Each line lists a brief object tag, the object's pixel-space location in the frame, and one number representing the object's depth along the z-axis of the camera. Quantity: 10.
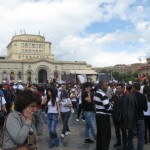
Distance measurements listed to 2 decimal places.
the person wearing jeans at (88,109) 9.11
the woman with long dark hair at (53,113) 8.72
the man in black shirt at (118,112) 7.95
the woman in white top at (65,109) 9.98
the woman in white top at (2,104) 10.61
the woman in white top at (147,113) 8.83
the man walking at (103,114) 7.18
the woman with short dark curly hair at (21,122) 3.01
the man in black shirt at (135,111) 7.03
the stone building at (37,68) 96.62
